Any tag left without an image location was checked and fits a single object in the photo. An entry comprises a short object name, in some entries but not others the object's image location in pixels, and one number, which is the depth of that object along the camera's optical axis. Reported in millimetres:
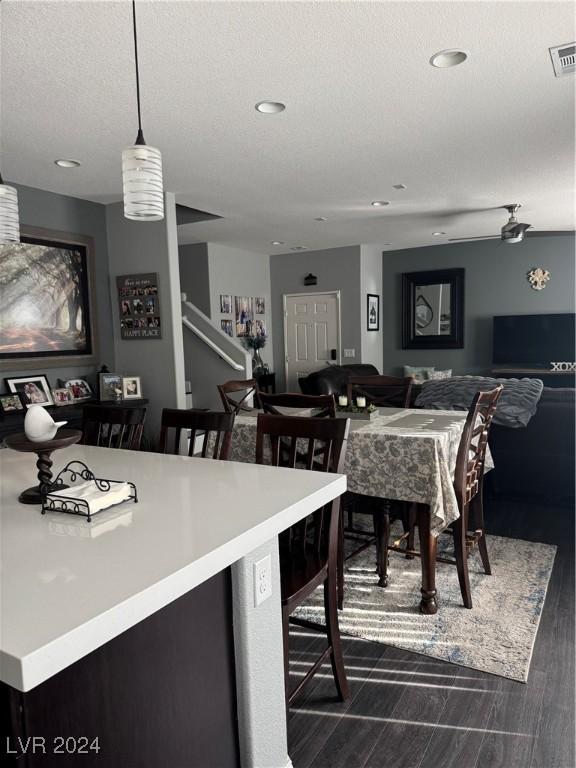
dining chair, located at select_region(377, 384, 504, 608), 2793
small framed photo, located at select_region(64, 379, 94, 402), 4746
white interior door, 8648
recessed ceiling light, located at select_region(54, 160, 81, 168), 3809
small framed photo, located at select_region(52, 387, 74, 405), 4598
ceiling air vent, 2473
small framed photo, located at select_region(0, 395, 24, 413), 4113
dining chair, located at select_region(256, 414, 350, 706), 1905
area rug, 2482
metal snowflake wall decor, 8125
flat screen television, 7936
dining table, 2762
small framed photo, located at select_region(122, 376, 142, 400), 4988
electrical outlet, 1496
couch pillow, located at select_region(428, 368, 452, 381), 8147
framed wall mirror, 8680
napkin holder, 1480
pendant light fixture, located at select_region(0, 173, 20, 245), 2225
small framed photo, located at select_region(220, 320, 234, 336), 7829
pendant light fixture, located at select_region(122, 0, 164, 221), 1845
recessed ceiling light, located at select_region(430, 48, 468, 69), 2486
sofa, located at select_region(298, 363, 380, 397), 7559
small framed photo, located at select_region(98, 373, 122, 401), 4930
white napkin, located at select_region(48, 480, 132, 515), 1483
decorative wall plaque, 4953
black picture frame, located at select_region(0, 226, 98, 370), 4293
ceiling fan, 6008
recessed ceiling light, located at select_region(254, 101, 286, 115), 2963
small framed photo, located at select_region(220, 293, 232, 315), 7871
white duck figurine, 1604
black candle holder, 1596
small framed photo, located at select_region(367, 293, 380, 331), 8727
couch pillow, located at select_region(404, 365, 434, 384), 8383
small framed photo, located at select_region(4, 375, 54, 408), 4309
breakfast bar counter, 971
